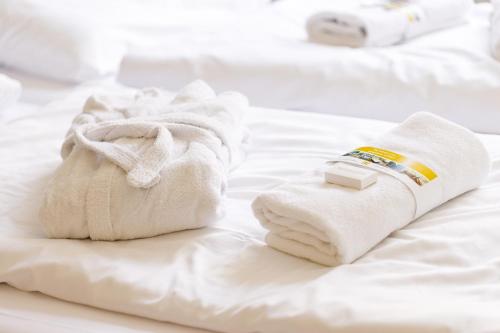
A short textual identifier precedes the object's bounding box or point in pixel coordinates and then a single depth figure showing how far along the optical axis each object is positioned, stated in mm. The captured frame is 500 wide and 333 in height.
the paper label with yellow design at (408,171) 1385
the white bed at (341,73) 1885
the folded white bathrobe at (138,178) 1365
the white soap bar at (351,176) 1360
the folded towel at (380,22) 2107
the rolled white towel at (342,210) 1310
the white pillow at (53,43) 2031
